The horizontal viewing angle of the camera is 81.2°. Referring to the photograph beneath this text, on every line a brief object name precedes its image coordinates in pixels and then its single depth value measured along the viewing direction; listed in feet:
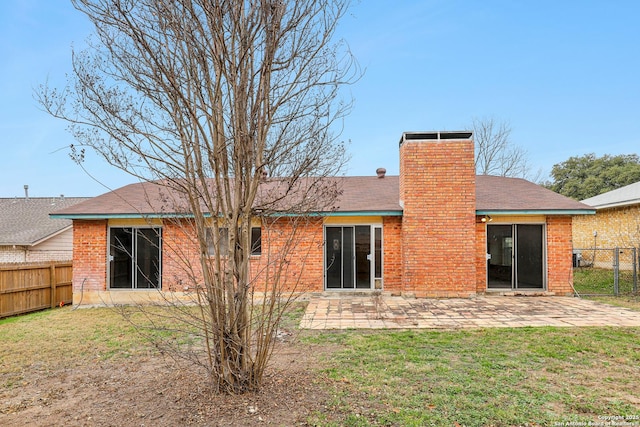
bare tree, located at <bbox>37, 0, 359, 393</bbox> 11.47
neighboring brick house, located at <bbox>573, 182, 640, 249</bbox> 46.21
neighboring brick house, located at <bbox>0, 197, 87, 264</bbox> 52.85
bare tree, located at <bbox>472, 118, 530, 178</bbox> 88.84
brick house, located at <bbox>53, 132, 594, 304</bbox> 32.58
